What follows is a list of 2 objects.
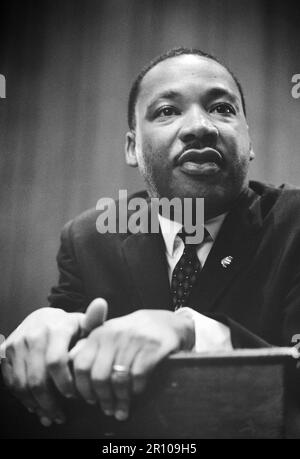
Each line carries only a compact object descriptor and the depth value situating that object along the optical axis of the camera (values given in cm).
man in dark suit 94
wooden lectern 58
